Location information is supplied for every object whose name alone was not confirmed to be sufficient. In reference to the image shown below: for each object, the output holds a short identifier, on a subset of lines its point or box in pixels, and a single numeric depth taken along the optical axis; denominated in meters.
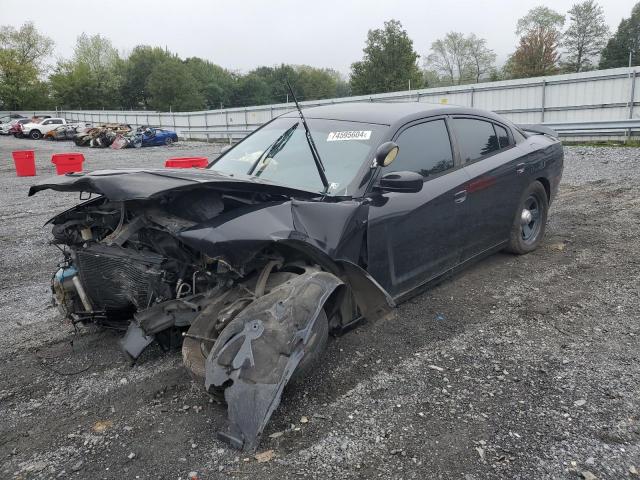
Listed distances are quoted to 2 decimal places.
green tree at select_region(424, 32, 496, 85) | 64.50
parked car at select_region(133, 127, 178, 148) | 26.47
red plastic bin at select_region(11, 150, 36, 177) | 15.16
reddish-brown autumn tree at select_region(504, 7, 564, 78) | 50.59
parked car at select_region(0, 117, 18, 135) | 41.96
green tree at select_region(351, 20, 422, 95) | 47.25
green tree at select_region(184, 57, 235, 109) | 67.69
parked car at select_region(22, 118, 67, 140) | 37.06
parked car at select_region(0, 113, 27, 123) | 46.23
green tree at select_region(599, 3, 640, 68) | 46.27
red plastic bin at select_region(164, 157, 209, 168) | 7.96
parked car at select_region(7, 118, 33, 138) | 39.12
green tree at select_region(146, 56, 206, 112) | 59.41
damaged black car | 2.66
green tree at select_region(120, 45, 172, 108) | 68.44
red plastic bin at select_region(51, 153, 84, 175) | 12.93
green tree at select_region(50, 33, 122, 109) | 64.25
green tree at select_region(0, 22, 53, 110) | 62.06
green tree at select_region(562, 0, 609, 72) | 51.81
